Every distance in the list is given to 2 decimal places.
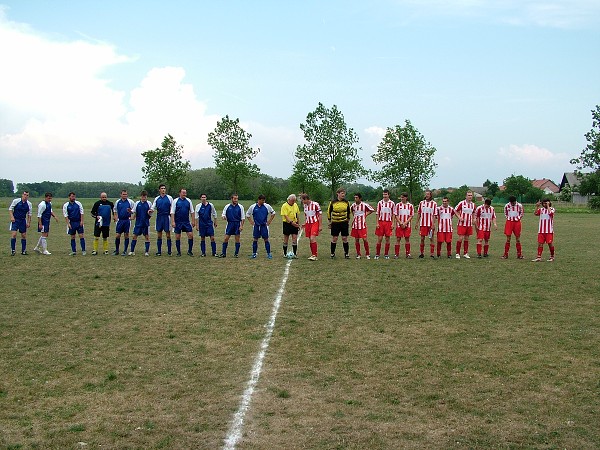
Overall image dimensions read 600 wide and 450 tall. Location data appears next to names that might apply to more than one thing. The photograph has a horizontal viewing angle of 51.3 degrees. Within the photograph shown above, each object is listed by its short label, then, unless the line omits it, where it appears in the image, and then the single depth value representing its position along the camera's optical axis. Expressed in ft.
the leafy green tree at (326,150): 200.44
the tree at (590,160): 239.75
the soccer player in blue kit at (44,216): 57.77
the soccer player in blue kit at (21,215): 57.11
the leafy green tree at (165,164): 193.55
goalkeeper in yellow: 56.13
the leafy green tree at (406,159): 192.24
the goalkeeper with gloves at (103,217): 58.54
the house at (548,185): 474.90
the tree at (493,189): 325.21
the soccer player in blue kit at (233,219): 56.29
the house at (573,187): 259.33
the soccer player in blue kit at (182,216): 57.16
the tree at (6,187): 382.30
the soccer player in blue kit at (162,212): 57.16
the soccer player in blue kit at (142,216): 57.47
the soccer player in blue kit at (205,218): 57.11
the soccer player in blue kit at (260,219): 56.44
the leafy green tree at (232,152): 190.39
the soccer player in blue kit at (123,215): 57.47
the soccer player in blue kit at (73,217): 57.72
